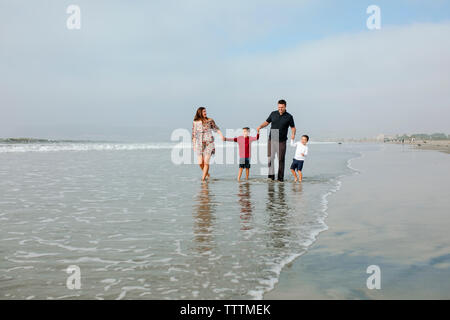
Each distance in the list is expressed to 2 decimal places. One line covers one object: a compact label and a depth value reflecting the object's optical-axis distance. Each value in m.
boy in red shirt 13.09
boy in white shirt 12.56
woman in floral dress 12.66
